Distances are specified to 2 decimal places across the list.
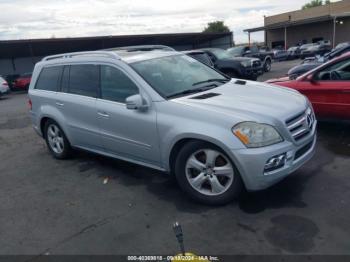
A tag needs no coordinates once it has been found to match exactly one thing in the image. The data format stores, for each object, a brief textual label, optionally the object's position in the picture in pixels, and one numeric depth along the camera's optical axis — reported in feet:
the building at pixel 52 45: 93.91
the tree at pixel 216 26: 276.23
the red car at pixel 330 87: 19.36
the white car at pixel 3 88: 66.28
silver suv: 12.10
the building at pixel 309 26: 147.54
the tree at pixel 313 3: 313.48
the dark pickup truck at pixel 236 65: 49.70
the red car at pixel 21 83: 79.41
